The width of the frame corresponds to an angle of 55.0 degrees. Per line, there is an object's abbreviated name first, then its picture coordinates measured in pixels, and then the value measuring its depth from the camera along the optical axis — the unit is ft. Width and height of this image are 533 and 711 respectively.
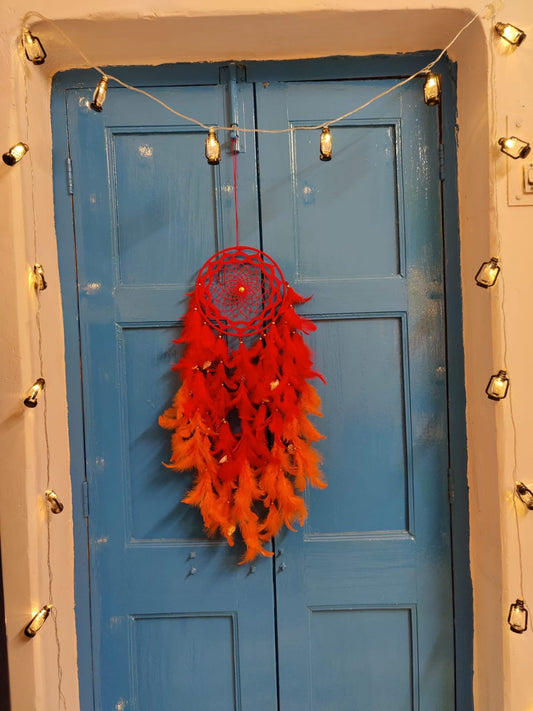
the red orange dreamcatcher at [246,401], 5.43
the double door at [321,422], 5.68
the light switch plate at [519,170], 5.06
